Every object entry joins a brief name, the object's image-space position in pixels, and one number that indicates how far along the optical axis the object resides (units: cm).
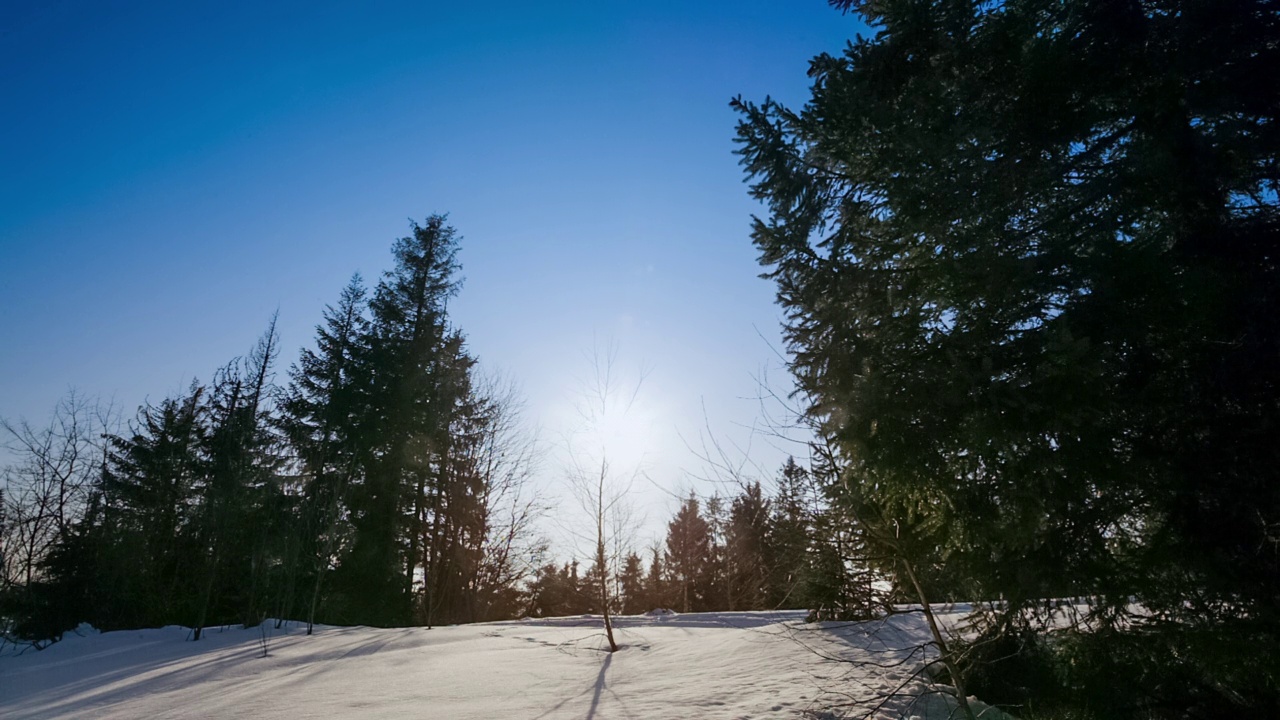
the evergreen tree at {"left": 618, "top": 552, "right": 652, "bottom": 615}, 2959
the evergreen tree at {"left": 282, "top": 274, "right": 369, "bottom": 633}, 1911
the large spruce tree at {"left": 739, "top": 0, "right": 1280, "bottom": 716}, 391
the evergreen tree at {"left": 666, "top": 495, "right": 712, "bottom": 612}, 2739
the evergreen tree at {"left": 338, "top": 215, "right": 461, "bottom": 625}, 1994
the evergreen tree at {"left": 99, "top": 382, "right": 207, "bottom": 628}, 1783
